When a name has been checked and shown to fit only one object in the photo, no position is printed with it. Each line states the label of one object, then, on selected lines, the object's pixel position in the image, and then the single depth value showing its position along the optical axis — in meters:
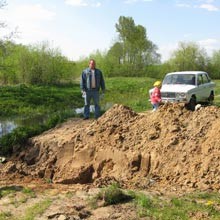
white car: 12.93
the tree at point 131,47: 42.01
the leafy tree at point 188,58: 43.62
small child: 10.53
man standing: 9.97
